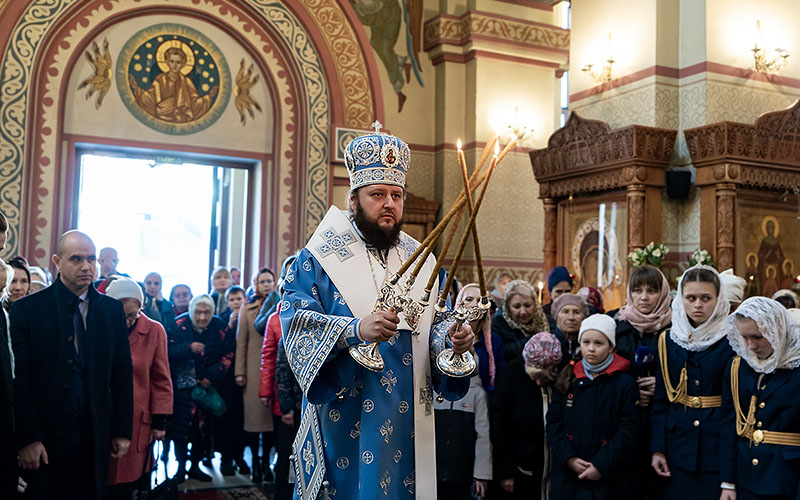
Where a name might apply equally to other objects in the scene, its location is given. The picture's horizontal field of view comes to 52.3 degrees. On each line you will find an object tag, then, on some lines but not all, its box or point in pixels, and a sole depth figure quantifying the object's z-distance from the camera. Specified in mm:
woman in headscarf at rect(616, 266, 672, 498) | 4176
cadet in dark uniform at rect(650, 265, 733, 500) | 3771
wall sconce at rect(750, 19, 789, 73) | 8930
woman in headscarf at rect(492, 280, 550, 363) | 5023
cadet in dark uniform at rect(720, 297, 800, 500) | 3361
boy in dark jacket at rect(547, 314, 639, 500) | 3961
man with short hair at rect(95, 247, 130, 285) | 8078
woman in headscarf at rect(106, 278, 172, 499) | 4613
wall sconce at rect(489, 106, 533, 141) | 11344
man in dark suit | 3787
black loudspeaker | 8469
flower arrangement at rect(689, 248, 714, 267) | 8016
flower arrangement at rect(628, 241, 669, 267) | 7984
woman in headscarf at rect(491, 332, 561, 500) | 4480
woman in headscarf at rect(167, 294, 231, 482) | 6258
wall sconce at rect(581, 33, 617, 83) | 9484
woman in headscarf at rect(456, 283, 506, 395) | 4723
